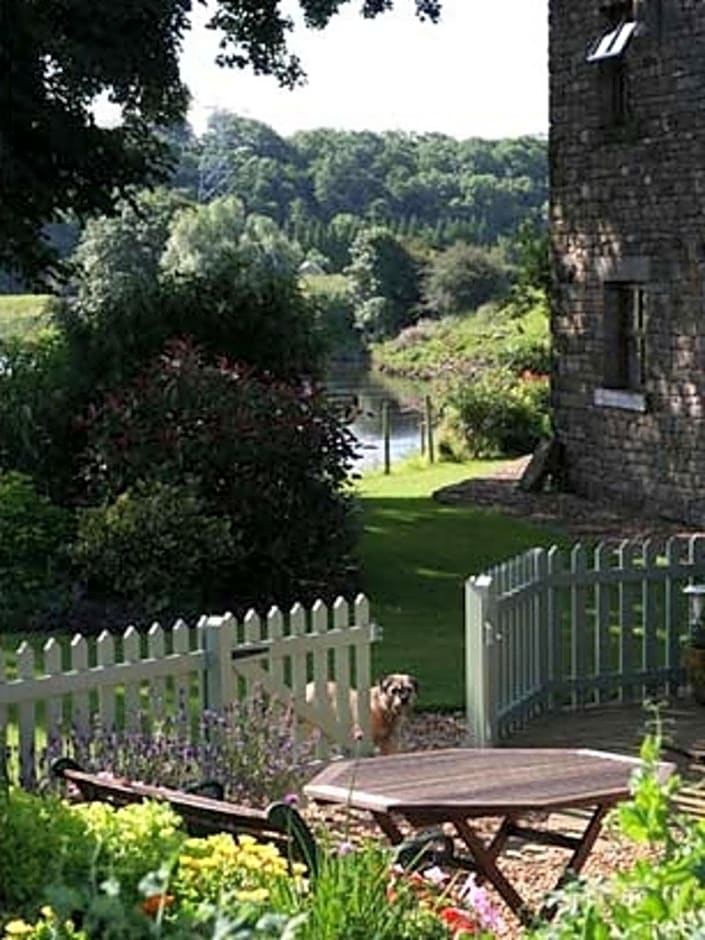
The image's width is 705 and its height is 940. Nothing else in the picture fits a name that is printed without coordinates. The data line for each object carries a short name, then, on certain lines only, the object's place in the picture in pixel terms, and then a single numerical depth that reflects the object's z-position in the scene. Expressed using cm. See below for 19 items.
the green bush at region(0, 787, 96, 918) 503
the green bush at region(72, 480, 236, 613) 1321
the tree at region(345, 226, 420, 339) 6650
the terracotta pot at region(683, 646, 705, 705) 1059
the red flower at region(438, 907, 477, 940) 435
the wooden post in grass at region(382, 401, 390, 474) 2767
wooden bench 509
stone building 1883
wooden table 575
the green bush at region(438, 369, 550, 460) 2834
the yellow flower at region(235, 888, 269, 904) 400
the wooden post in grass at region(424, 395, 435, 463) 2888
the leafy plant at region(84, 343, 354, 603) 1399
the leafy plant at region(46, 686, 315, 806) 727
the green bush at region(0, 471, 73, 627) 1339
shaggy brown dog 874
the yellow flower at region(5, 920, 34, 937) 378
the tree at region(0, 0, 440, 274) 1628
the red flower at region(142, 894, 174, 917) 414
